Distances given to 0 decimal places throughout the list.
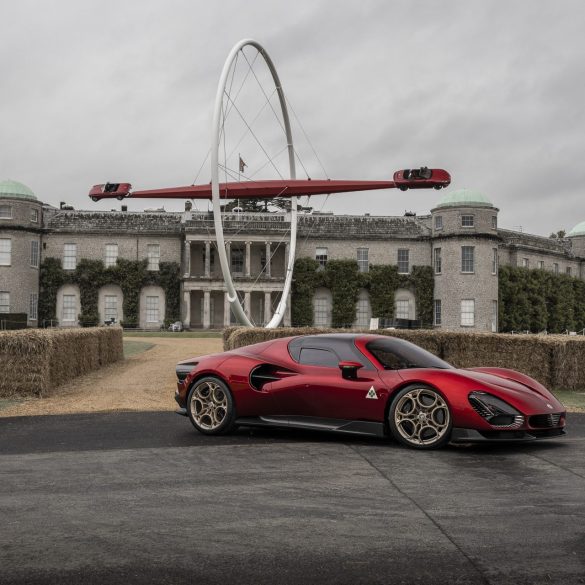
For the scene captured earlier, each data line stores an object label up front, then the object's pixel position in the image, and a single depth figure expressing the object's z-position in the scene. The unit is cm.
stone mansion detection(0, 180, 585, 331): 5506
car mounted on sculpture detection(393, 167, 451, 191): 2386
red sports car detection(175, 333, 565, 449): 816
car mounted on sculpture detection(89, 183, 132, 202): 2645
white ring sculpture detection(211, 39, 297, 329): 2400
